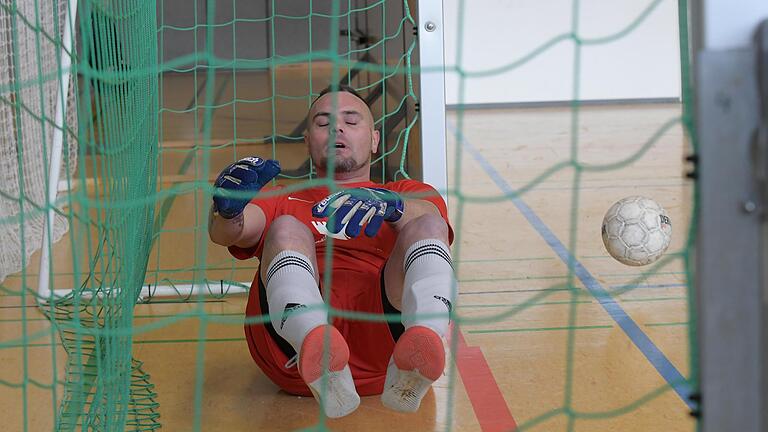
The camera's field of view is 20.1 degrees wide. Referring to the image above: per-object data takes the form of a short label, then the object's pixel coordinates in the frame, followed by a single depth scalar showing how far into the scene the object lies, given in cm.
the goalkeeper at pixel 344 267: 503
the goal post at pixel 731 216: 355
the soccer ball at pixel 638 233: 616
